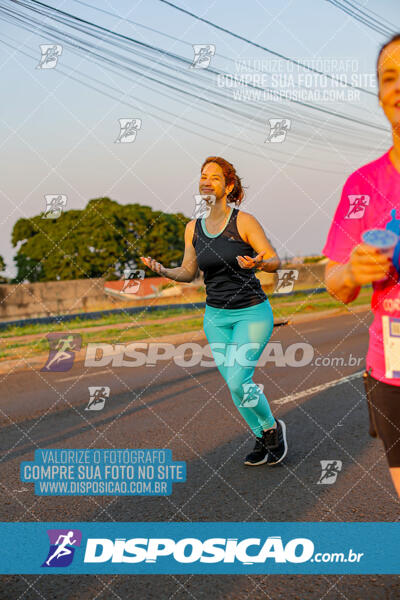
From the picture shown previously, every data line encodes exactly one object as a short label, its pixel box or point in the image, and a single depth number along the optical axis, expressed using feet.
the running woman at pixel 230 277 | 13.73
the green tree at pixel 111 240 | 123.95
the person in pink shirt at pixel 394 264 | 6.59
